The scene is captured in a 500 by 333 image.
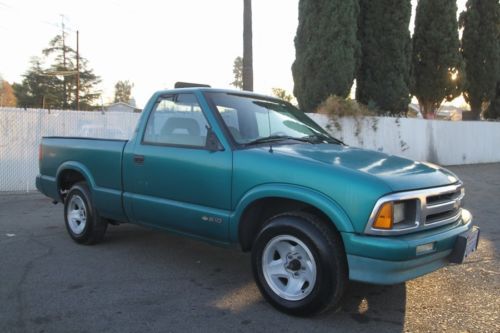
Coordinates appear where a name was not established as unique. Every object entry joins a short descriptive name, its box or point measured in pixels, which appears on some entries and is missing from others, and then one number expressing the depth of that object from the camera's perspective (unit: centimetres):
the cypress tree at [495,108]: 2525
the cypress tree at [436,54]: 2144
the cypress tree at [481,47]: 2341
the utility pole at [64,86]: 6253
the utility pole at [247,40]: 1504
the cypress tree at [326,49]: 1691
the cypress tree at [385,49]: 1884
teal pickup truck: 343
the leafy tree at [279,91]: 3596
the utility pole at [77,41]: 4634
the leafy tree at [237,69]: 10894
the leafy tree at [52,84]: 6231
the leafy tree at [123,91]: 11601
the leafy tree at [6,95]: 7204
